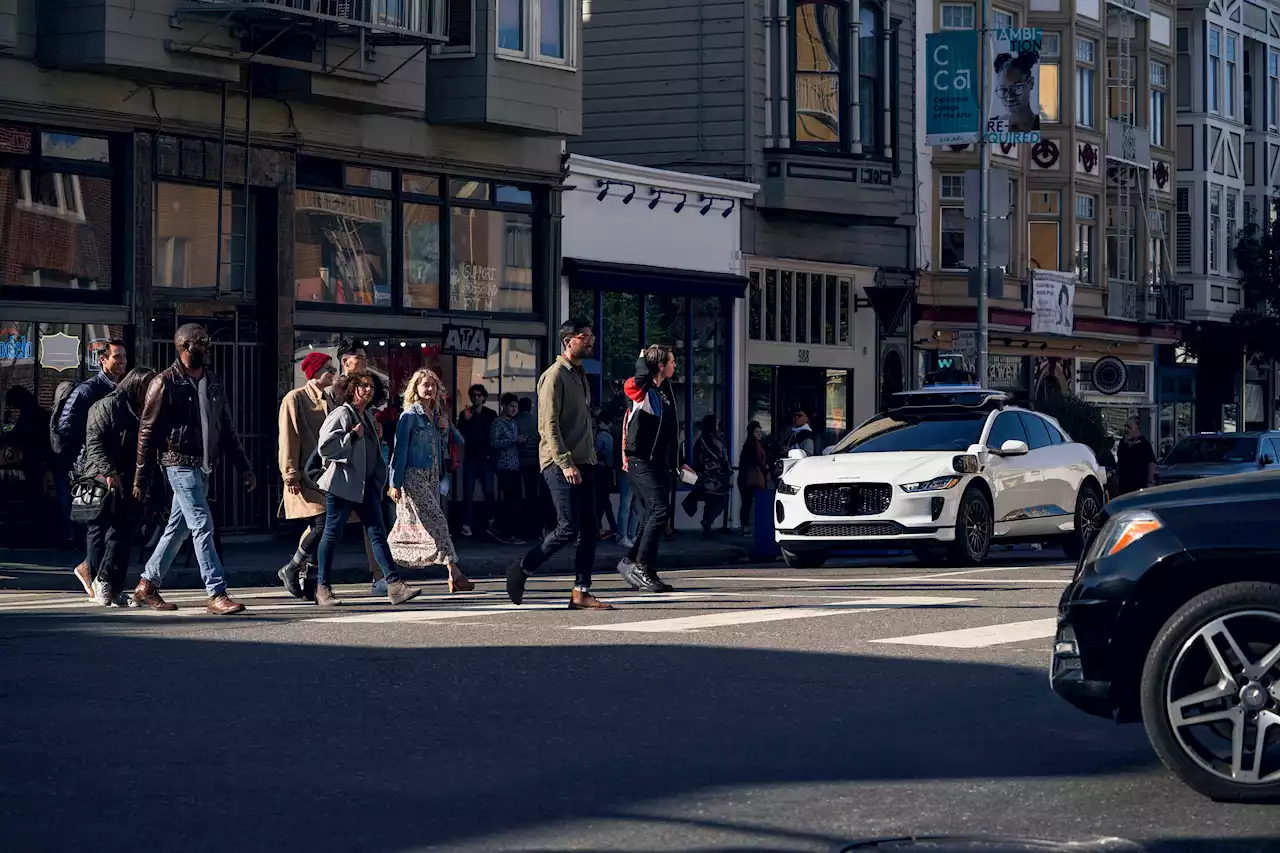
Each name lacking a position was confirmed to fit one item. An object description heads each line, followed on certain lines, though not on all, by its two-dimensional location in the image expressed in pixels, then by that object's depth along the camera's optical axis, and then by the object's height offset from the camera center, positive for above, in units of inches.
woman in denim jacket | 631.2 -9.5
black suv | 271.9 -22.0
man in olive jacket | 562.9 -1.1
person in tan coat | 609.6 -1.0
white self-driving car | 778.2 -9.8
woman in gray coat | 594.2 -5.6
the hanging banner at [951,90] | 1314.0 +226.3
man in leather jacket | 557.6 +1.4
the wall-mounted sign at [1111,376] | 1557.6 +60.4
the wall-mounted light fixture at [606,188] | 1140.5 +143.2
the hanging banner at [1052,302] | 1610.5 +118.6
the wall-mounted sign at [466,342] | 990.4 +54.0
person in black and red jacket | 596.4 +5.6
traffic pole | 1317.7 +149.0
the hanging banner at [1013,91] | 1301.7 +223.9
